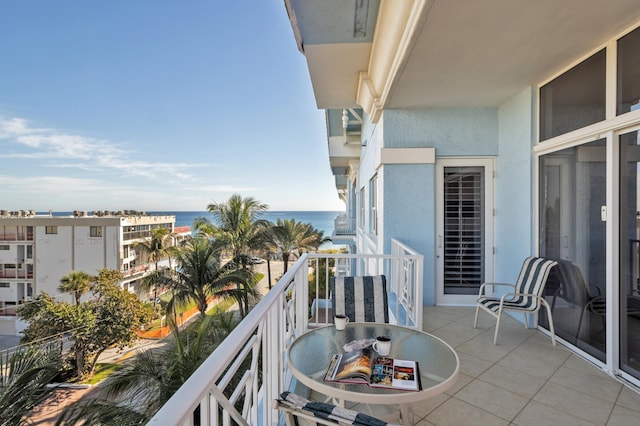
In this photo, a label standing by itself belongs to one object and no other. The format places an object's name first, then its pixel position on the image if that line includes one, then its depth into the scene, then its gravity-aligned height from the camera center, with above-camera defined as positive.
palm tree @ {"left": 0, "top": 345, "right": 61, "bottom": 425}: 4.05 -2.41
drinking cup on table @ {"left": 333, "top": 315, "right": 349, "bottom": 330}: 2.11 -0.76
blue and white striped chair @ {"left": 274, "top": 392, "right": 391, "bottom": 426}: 0.88 -0.60
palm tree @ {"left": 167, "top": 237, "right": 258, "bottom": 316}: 11.36 -2.59
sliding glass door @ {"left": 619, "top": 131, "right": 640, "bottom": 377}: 2.52 -0.37
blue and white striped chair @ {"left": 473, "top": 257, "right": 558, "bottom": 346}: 3.27 -0.92
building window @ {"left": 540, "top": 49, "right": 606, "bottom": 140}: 2.87 +1.17
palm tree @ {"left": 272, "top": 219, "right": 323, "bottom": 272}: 16.81 -1.49
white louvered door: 4.71 -0.27
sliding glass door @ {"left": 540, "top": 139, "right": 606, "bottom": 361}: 2.87 -0.30
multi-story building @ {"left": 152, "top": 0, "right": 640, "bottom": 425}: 2.41 +0.76
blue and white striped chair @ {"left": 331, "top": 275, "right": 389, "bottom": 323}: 2.70 -0.78
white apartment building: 24.06 -3.03
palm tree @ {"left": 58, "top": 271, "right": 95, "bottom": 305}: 16.56 -3.96
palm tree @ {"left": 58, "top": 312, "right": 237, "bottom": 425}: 5.28 -2.96
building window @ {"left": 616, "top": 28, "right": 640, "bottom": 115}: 2.51 +1.16
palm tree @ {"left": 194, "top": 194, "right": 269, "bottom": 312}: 14.85 -0.74
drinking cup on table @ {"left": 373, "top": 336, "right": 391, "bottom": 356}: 1.68 -0.74
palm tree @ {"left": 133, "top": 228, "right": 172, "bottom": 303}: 21.02 -2.28
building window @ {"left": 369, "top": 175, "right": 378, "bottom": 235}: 6.51 +0.07
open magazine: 1.42 -0.79
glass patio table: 1.35 -0.81
